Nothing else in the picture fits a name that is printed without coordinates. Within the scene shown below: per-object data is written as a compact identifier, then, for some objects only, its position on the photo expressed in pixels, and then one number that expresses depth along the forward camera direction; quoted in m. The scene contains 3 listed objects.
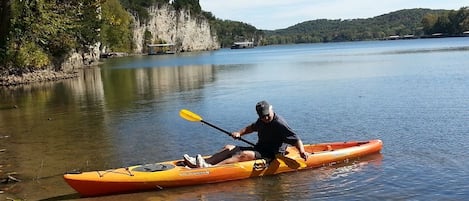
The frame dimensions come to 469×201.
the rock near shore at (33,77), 33.88
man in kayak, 9.97
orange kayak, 9.31
